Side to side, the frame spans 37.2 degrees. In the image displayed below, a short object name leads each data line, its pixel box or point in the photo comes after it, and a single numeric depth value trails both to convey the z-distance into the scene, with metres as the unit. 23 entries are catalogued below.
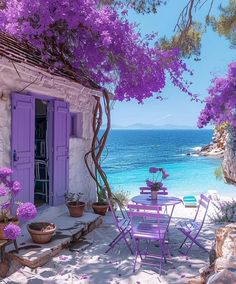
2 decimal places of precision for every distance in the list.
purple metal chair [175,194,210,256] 5.59
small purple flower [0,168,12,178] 4.66
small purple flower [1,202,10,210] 4.70
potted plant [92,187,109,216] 8.55
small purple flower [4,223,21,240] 4.34
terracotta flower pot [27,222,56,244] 5.55
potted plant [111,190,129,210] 10.06
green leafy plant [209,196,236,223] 8.13
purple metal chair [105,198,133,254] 5.70
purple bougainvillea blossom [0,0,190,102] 6.71
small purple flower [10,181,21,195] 4.63
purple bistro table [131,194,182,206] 5.99
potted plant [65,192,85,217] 7.33
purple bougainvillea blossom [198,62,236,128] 7.98
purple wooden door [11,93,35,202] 5.97
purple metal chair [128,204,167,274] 4.96
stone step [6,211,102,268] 5.01
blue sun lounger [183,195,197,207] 10.34
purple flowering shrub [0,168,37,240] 4.36
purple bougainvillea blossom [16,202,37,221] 4.53
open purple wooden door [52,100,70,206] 7.33
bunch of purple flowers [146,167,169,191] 6.34
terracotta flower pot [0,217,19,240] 4.70
